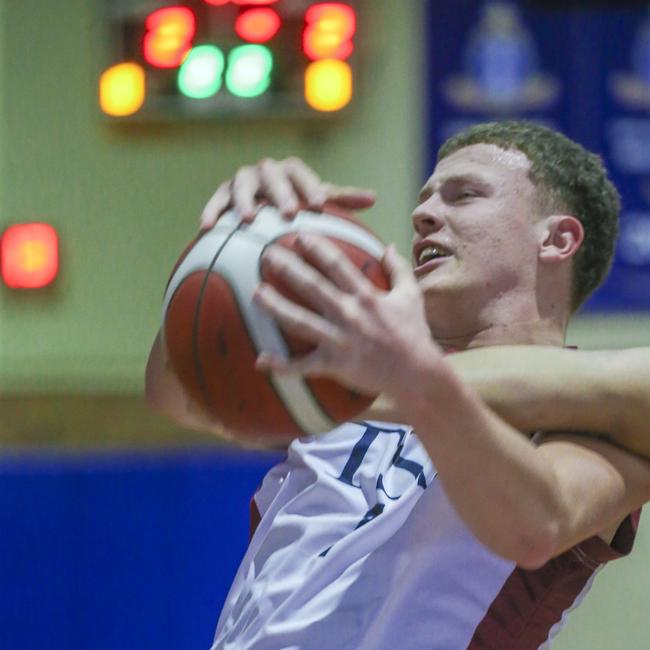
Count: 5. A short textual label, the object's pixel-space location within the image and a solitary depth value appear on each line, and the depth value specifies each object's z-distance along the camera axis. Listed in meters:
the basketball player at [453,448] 3.15
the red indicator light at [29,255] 11.73
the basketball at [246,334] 3.41
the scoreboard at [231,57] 10.67
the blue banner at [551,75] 10.40
